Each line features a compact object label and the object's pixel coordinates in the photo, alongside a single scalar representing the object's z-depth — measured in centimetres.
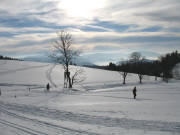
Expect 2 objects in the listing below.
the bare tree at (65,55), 3772
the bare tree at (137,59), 7119
